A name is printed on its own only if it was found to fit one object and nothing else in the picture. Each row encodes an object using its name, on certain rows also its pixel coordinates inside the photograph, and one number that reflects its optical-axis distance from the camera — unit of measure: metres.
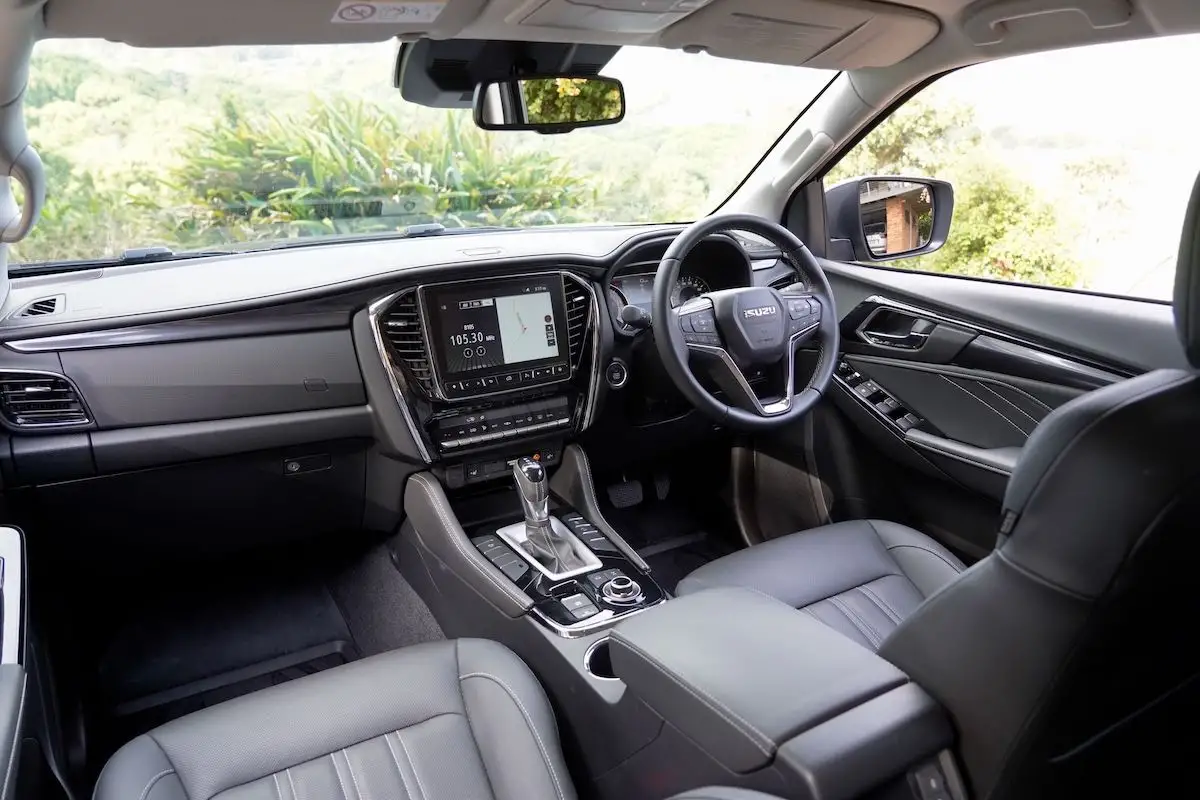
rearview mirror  2.38
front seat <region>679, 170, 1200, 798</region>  0.93
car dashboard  2.05
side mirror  3.05
